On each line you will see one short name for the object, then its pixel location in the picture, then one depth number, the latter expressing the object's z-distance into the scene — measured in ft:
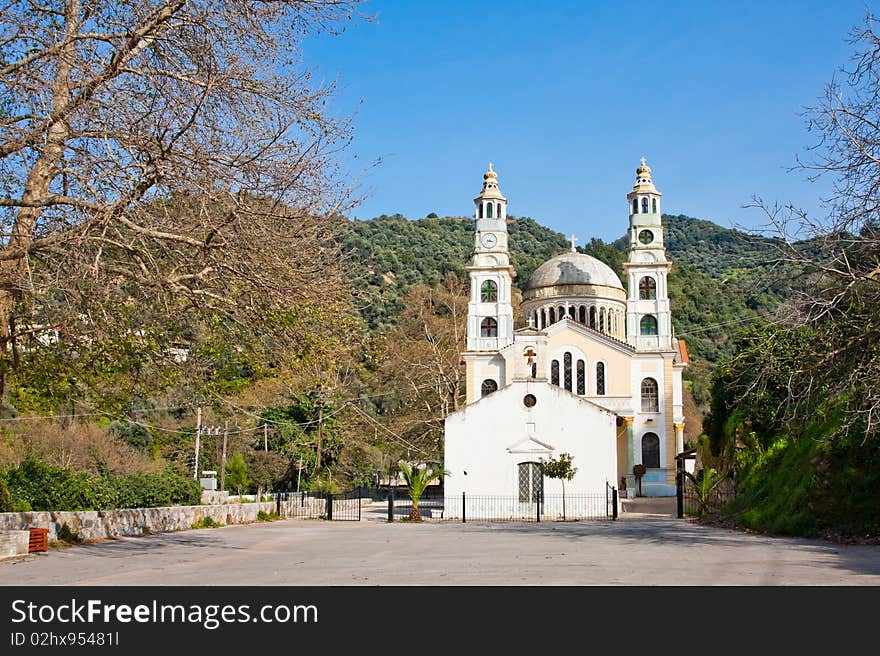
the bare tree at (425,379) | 179.25
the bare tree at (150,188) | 39.73
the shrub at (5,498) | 52.47
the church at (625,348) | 165.27
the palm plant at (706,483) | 95.66
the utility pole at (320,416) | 148.15
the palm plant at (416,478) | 107.24
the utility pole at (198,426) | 119.69
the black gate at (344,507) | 110.73
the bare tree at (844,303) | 47.60
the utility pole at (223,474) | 124.44
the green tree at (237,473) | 138.92
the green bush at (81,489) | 58.80
